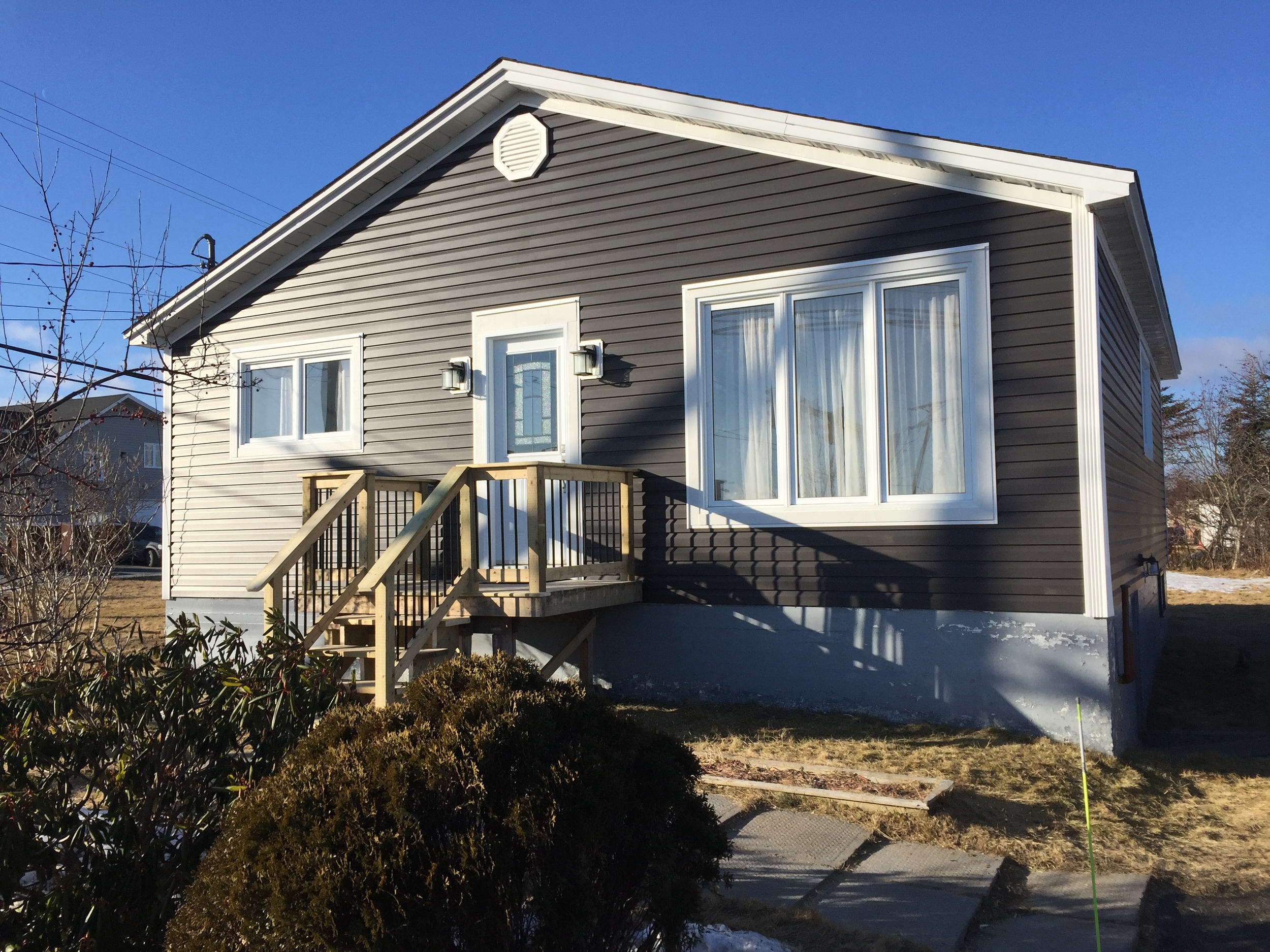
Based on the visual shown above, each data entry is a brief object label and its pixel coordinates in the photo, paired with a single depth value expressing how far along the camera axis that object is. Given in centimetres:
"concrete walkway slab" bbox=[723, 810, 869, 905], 391
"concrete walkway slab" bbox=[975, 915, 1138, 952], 350
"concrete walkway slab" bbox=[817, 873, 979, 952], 352
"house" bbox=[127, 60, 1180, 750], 643
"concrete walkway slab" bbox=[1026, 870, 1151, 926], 384
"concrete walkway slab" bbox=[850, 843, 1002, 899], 400
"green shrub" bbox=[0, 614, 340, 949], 285
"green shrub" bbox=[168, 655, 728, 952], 232
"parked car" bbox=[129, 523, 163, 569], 3002
